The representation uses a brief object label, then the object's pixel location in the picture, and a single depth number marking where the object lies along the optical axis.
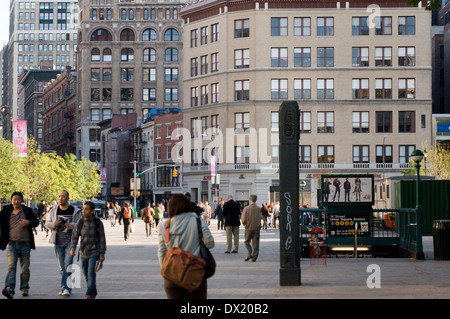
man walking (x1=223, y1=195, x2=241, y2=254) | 28.00
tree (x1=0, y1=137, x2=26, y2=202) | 77.19
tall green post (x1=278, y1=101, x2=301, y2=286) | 17.00
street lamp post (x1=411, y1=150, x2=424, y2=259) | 24.64
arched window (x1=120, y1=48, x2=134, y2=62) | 133.88
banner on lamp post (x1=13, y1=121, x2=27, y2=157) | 56.28
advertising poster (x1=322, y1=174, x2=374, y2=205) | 27.55
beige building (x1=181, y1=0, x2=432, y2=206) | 84.94
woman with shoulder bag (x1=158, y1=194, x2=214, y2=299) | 9.99
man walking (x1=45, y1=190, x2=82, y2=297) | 15.55
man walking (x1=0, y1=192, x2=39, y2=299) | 15.66
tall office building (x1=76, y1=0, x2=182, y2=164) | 133.38
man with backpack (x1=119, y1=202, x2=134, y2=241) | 37.32
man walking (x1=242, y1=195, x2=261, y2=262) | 25.11
